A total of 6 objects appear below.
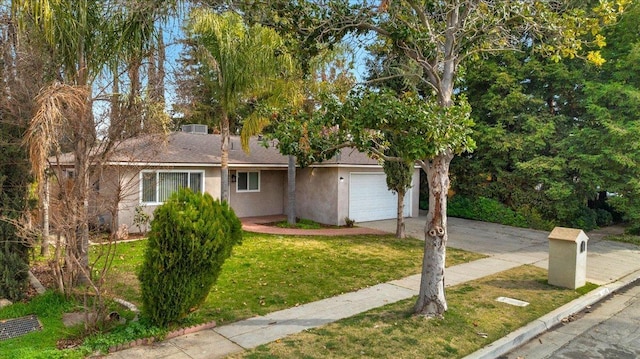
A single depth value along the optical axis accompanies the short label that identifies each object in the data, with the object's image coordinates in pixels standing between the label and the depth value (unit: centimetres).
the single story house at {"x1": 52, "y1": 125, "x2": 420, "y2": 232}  1399
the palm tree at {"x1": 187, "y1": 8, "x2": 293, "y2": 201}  1153
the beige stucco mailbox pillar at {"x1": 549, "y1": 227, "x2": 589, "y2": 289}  805
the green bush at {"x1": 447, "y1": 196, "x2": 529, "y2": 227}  1750
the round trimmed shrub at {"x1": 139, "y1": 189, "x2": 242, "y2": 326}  517
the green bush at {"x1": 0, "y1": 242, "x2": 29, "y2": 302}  640
